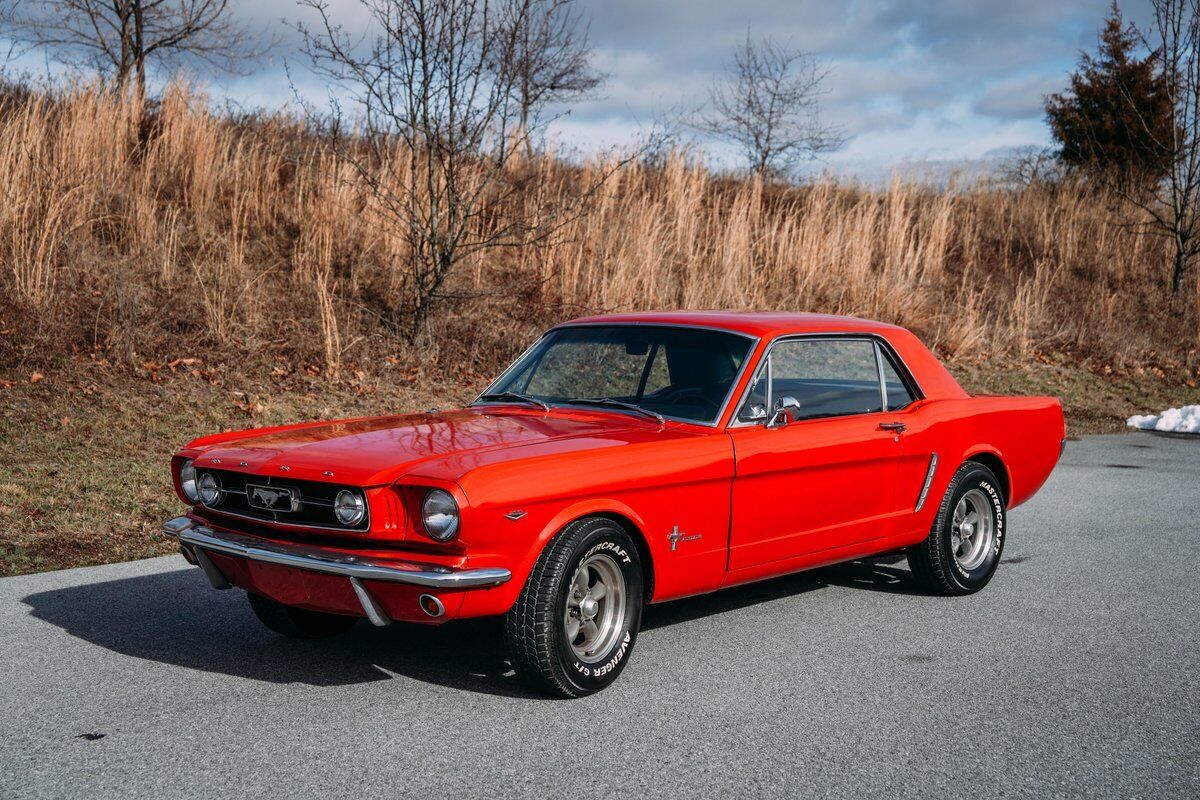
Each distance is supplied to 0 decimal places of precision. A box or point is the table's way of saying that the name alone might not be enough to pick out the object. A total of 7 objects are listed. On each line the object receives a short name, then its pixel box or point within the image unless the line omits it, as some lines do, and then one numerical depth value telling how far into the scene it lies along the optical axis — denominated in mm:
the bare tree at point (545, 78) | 22438
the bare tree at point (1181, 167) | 19781
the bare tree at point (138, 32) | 16281
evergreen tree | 27141
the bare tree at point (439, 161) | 11906
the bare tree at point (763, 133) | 24531
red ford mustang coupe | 4160
